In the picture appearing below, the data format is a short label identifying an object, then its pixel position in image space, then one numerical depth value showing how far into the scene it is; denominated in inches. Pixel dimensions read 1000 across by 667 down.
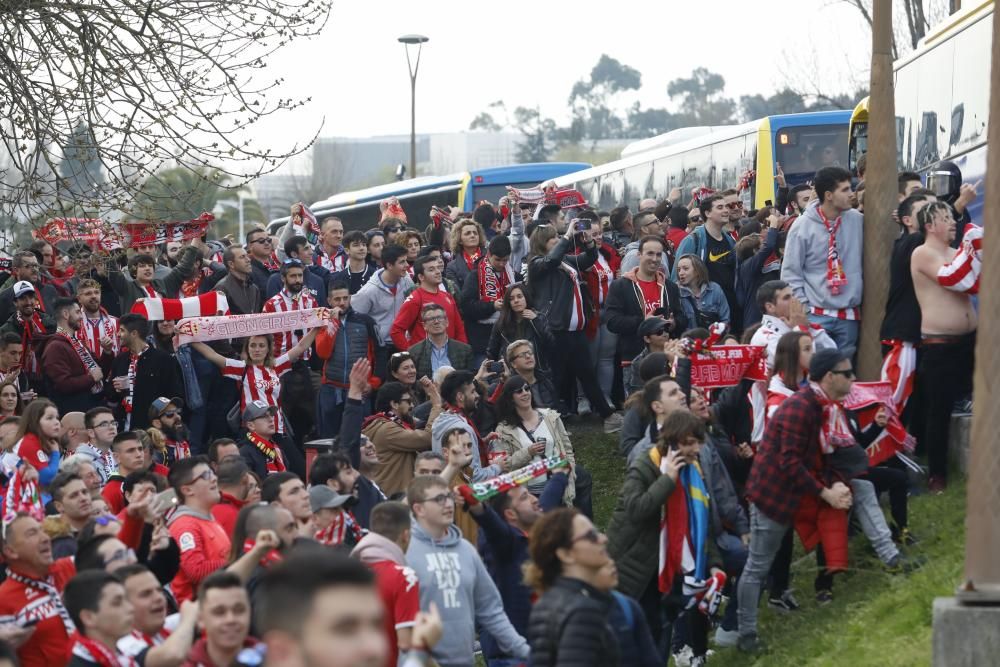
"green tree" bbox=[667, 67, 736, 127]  5637.8
